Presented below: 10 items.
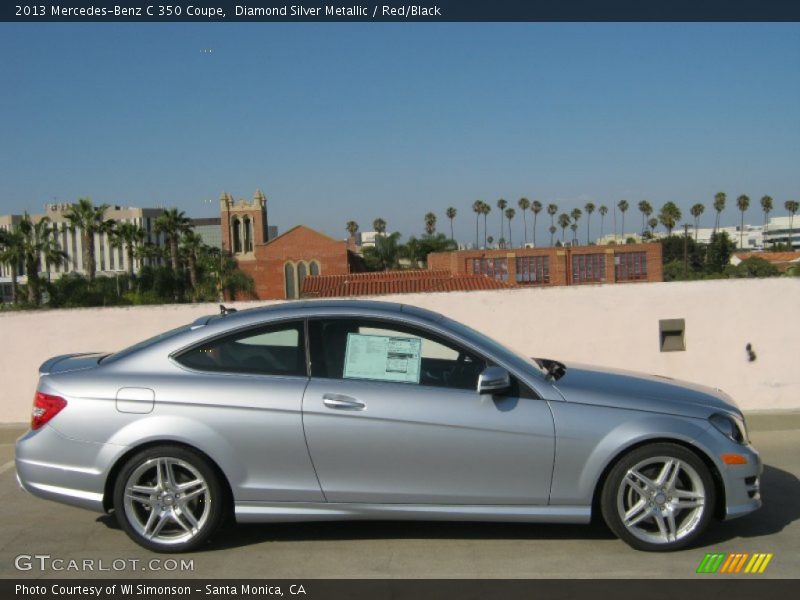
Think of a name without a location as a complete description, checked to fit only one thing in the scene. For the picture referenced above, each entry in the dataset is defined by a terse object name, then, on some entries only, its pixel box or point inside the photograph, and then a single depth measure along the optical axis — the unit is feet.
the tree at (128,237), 240.73
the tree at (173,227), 250.98
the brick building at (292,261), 313.32
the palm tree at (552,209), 459.77
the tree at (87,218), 218.79
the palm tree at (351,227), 422.41
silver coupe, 15.31
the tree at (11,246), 222.89
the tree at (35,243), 225.35
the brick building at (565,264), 236.84
